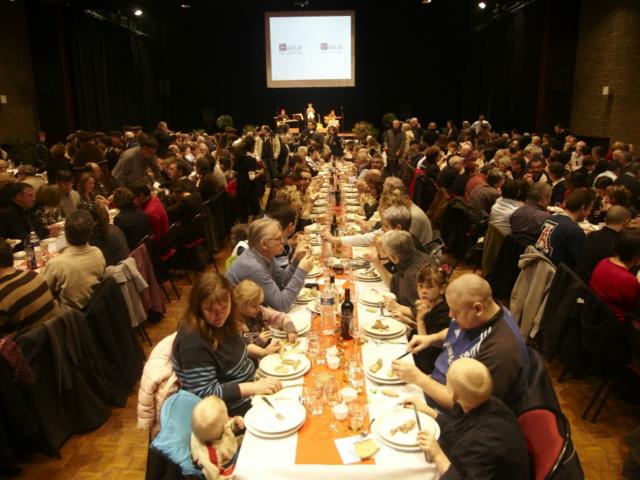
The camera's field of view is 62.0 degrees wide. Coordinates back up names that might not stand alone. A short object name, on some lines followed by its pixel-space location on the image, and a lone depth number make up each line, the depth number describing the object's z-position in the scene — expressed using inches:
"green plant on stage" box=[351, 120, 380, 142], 597.9
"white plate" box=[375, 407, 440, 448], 83.6
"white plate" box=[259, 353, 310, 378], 104.6
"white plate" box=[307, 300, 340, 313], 130.5
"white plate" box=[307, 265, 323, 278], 160.7
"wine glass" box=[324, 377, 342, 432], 94.3
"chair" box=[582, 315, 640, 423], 133.3
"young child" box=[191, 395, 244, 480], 81.9
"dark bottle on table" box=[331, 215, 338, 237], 201.6
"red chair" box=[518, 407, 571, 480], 76.2
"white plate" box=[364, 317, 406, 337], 118.9
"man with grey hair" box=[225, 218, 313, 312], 131.3
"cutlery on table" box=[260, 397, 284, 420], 90.0
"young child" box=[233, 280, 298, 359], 115.0
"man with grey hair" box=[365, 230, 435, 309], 138.0
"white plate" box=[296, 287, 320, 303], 140.7
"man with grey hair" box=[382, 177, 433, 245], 192.7
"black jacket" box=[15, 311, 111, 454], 127.1
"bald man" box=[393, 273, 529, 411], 94.0
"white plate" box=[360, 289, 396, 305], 138.3
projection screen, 687.7
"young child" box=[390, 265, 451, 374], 119.0
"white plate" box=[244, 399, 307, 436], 86.7
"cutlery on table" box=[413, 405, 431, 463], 80.8
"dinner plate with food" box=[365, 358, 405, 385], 101.2
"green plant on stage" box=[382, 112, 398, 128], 771.3
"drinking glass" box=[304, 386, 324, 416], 92.9
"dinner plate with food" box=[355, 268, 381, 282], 158.9
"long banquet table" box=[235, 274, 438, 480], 78.9
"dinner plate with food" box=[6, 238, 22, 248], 201.2
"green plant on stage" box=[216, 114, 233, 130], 783.7
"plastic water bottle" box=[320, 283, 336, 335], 121.2
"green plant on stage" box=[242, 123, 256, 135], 744.8
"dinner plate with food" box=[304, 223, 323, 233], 217.2
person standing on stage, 716.3
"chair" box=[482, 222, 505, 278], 211.9
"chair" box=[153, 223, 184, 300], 226.1
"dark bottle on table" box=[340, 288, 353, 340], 114.8
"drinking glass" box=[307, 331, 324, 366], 110.2
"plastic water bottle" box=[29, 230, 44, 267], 182.7
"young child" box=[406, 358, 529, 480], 75.2
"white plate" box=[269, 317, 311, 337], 122.6
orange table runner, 81.1
